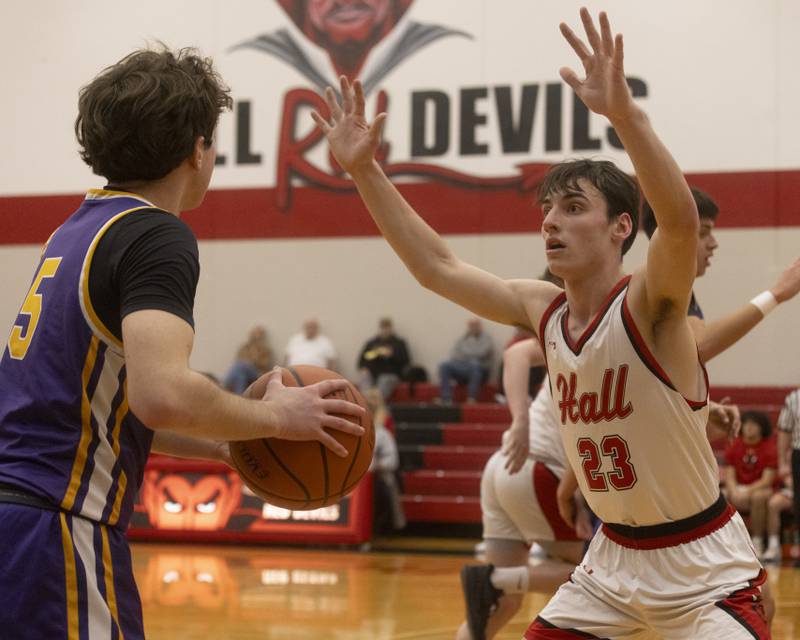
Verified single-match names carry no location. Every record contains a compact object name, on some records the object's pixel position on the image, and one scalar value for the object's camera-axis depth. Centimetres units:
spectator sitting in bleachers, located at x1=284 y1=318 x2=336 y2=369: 1652
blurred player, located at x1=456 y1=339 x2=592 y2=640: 538
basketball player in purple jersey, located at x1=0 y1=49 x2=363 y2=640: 229
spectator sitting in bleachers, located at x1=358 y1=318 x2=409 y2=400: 1589
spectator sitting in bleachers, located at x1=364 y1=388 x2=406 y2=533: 1252
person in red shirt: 1141
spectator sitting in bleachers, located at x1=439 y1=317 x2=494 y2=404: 1555
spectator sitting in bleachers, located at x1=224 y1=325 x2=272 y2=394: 1652
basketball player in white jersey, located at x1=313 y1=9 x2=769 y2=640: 316
